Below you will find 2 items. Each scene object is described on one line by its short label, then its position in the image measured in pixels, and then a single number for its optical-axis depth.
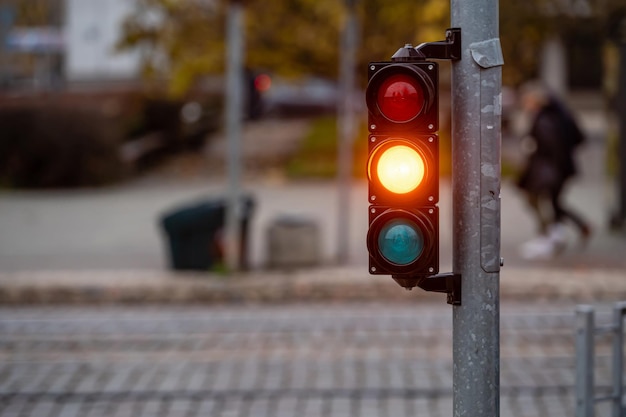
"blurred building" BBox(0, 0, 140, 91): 29.81
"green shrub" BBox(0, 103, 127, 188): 21.16
